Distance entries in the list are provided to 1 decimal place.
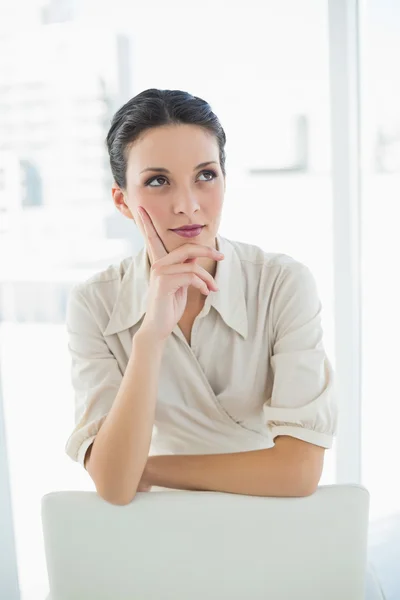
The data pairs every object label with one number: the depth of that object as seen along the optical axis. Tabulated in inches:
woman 46.8
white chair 38.6
